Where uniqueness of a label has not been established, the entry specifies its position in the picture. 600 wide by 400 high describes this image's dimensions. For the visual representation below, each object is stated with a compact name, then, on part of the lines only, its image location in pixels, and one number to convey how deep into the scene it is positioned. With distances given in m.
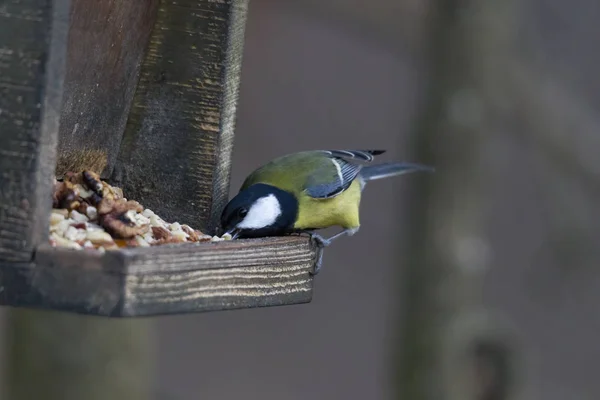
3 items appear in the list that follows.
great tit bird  6.45
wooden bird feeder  4.18
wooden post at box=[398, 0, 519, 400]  8.72
